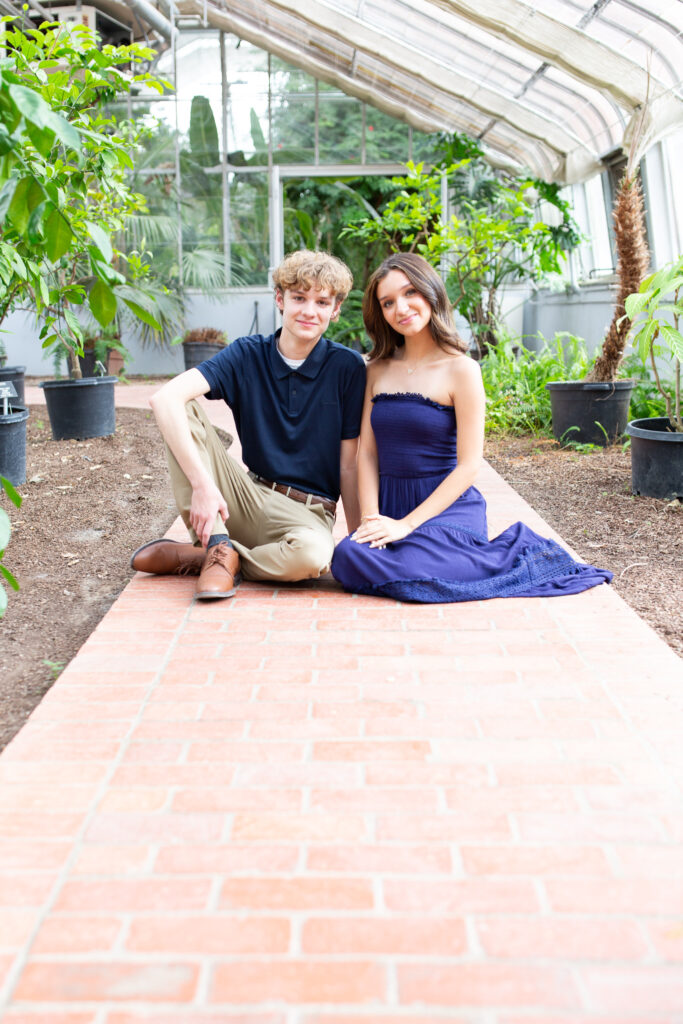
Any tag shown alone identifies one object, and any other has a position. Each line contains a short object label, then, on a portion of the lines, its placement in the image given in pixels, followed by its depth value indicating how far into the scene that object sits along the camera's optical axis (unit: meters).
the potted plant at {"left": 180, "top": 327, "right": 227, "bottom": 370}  10.98
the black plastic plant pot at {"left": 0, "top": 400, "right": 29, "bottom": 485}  4.77
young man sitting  2.95
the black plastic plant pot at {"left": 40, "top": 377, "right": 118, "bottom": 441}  6.17
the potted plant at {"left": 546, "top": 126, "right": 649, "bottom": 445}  5.50
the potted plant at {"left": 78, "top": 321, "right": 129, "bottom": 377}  10.02
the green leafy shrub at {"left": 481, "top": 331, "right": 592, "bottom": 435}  6.62
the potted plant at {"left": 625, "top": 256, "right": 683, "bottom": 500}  3.84
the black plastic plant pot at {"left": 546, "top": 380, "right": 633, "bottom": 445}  5.77
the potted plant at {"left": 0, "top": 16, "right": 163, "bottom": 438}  1.18
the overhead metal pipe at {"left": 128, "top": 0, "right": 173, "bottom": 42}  9.60
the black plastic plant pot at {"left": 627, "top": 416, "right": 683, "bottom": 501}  4.18
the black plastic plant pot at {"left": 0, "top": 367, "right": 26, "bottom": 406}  7.28
